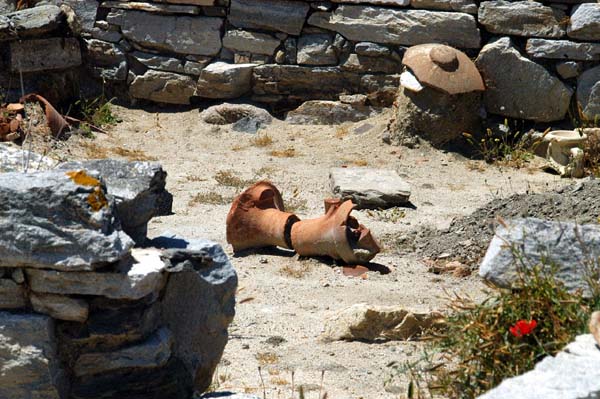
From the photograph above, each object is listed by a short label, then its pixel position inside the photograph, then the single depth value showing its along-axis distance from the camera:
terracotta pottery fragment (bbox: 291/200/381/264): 14.06
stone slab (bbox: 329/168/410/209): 16.78
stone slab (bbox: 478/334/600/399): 6.33
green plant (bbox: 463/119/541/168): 19.67
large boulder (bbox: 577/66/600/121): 20.11
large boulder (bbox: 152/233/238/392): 8.29
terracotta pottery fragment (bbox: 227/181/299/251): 14.62
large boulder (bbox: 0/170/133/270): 7.31
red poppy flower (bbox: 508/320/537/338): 7.20
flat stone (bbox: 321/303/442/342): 10.97
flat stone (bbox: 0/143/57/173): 9.10
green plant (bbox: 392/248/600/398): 7.36
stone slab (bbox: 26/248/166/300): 7.46
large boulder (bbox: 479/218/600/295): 7.63
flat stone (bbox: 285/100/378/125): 21.70
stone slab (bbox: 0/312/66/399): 7.57
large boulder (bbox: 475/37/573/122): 20.27
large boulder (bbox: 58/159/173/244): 8.39
